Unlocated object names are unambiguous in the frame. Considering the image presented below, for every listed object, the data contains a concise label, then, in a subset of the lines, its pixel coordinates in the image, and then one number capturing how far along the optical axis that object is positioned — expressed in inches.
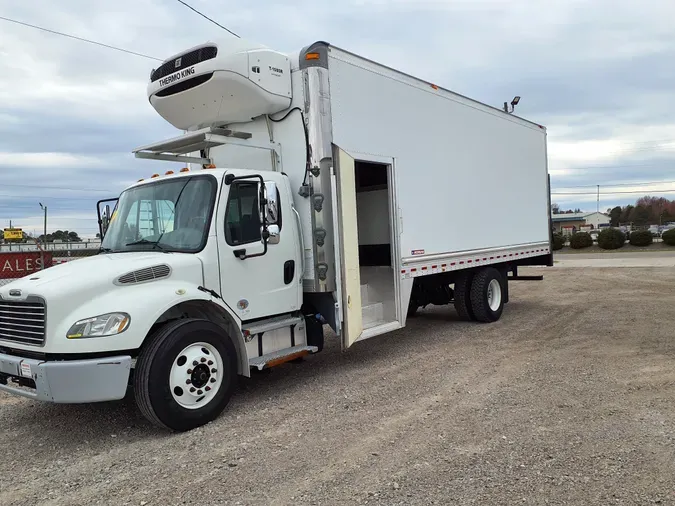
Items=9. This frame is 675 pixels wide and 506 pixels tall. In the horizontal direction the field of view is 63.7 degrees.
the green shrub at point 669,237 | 1282.0
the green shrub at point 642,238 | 1309.1
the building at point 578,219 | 3932.1
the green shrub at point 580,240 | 1378.0
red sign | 452.4
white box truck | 180.2
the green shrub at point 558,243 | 1465.3
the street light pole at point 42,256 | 422.8
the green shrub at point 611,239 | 1320.1
